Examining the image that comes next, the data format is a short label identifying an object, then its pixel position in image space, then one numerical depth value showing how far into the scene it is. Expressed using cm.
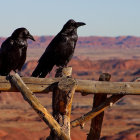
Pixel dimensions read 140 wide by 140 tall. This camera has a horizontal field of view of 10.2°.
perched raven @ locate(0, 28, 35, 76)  1234
